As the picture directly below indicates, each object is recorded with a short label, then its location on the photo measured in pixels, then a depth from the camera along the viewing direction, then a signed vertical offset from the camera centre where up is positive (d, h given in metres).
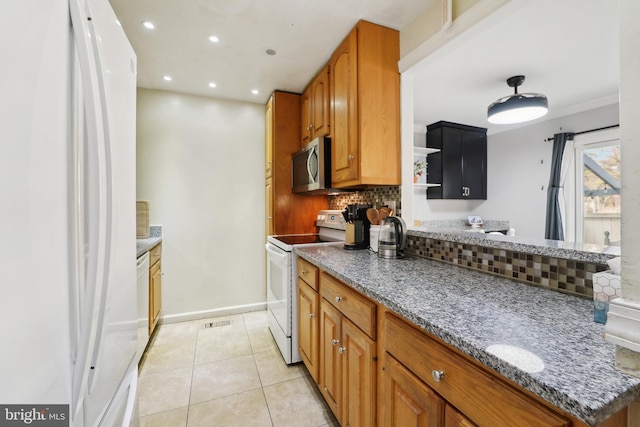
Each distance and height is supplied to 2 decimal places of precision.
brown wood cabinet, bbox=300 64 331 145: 2.27 +0.98
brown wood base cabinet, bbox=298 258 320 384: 1.64 -0.68
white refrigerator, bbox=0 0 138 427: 0.43 +0.00
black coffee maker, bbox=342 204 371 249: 1.95 -0.11
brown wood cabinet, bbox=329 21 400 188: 1.81 +0.75
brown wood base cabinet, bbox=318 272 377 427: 1.07 -0.67
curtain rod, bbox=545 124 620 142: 2.98 +0.96
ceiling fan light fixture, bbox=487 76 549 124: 2.29 +0.93
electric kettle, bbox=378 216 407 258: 1.60 -0.16
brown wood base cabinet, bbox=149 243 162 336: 2.34 -0.70
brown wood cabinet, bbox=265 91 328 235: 2.82 +0.50
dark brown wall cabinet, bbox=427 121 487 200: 3.75 +0.74
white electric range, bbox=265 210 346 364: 2.01 -0.55
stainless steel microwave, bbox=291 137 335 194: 2.19 +0.40
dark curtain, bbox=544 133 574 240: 3.33 +0.27
